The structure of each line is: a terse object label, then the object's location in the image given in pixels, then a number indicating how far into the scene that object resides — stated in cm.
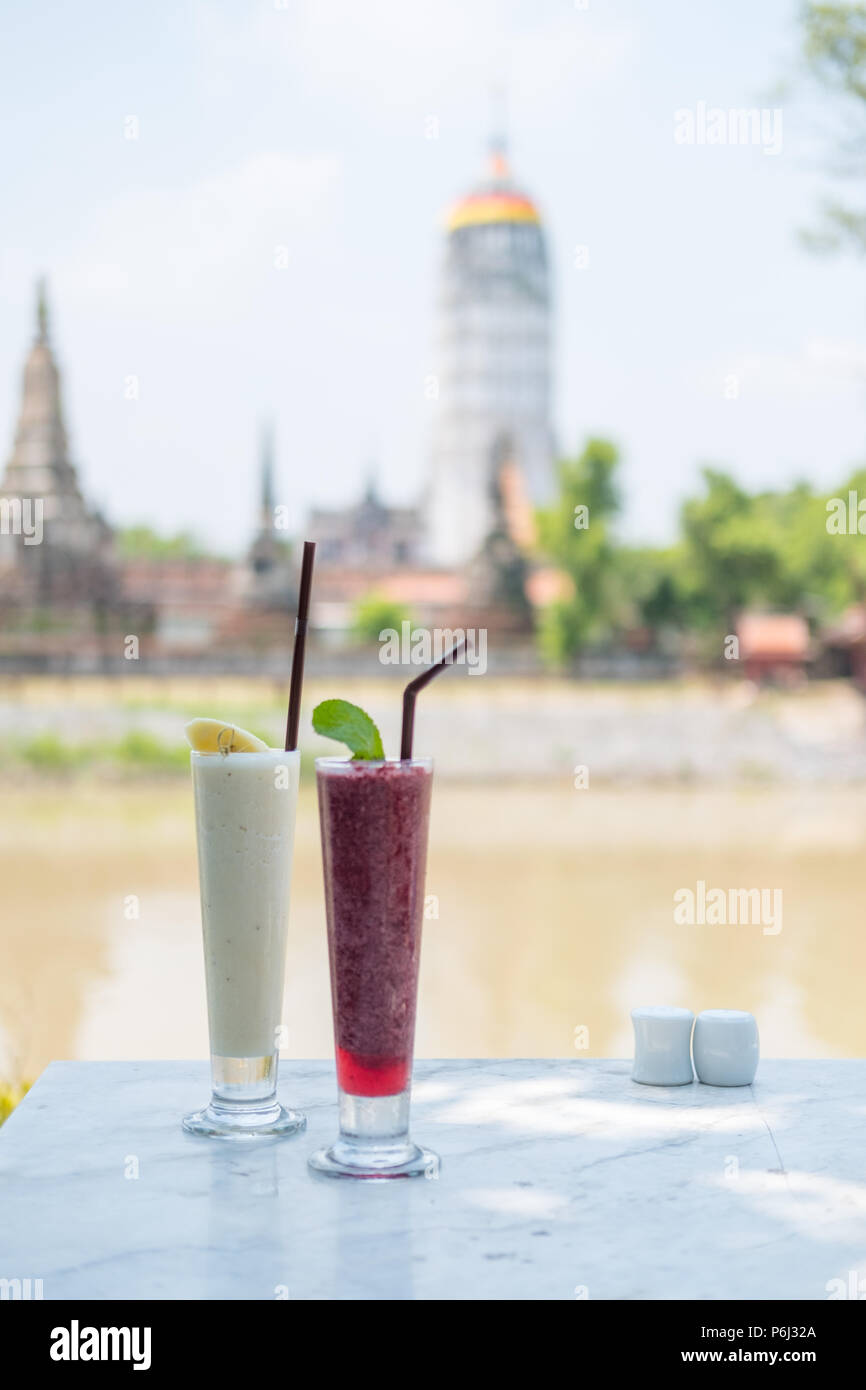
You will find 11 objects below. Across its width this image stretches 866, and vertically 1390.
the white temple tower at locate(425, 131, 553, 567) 3171
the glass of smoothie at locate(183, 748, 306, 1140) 108
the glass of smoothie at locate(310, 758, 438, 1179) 99
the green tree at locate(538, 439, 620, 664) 2277
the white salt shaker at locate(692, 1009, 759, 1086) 122
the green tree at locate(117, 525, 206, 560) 2945
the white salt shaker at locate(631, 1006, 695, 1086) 122
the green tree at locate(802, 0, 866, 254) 540
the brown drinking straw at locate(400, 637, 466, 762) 100
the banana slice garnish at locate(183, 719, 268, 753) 109
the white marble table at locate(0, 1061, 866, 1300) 84
